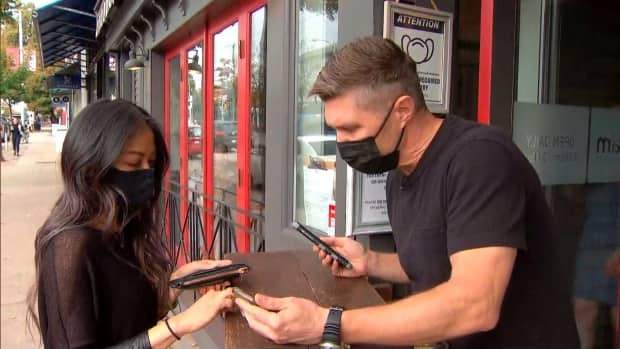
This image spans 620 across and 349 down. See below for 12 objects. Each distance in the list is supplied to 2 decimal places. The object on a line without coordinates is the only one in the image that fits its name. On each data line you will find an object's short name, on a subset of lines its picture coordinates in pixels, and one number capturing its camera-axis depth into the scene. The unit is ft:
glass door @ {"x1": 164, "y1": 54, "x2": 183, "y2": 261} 23.68
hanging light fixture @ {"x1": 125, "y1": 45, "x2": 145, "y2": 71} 26.27
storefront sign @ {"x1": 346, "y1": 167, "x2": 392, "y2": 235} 8.45
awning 38.55
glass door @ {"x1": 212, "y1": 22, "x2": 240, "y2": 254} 16.53
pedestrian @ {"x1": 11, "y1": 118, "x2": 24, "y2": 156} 59.48
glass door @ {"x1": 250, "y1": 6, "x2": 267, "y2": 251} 14.57
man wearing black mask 4.10
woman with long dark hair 4.78
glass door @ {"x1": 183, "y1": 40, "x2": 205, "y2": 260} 19.97
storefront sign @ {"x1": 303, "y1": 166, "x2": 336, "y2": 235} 11.21
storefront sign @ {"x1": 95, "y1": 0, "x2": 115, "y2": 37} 28.91
